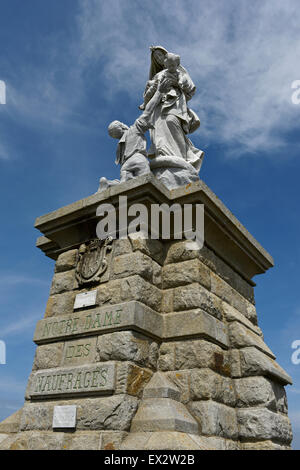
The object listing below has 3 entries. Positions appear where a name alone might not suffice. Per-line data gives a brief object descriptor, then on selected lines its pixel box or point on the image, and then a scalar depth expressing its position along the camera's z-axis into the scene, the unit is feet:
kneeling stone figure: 17.24
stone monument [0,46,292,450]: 12.19
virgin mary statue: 20.01
